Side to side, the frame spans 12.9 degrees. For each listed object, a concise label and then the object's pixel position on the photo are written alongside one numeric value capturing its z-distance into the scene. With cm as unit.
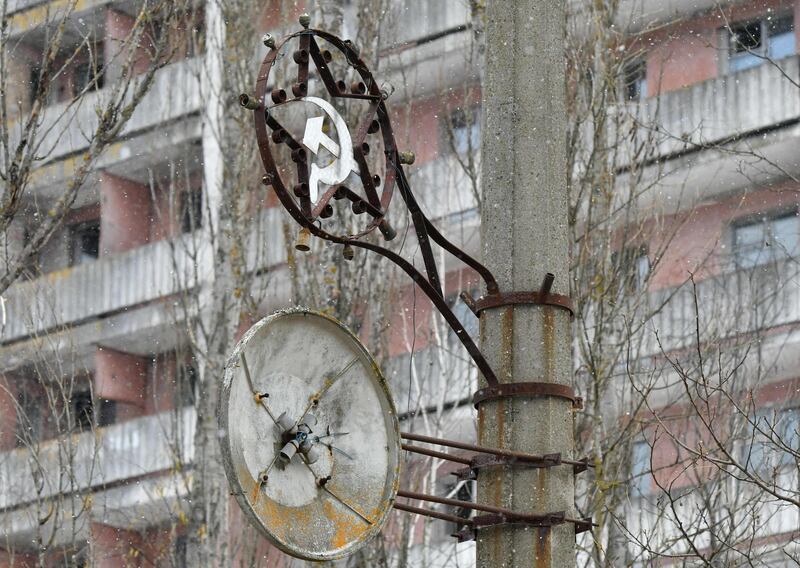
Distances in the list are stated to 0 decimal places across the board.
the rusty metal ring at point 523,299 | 1452
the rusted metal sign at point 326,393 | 1246
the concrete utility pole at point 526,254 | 1410
